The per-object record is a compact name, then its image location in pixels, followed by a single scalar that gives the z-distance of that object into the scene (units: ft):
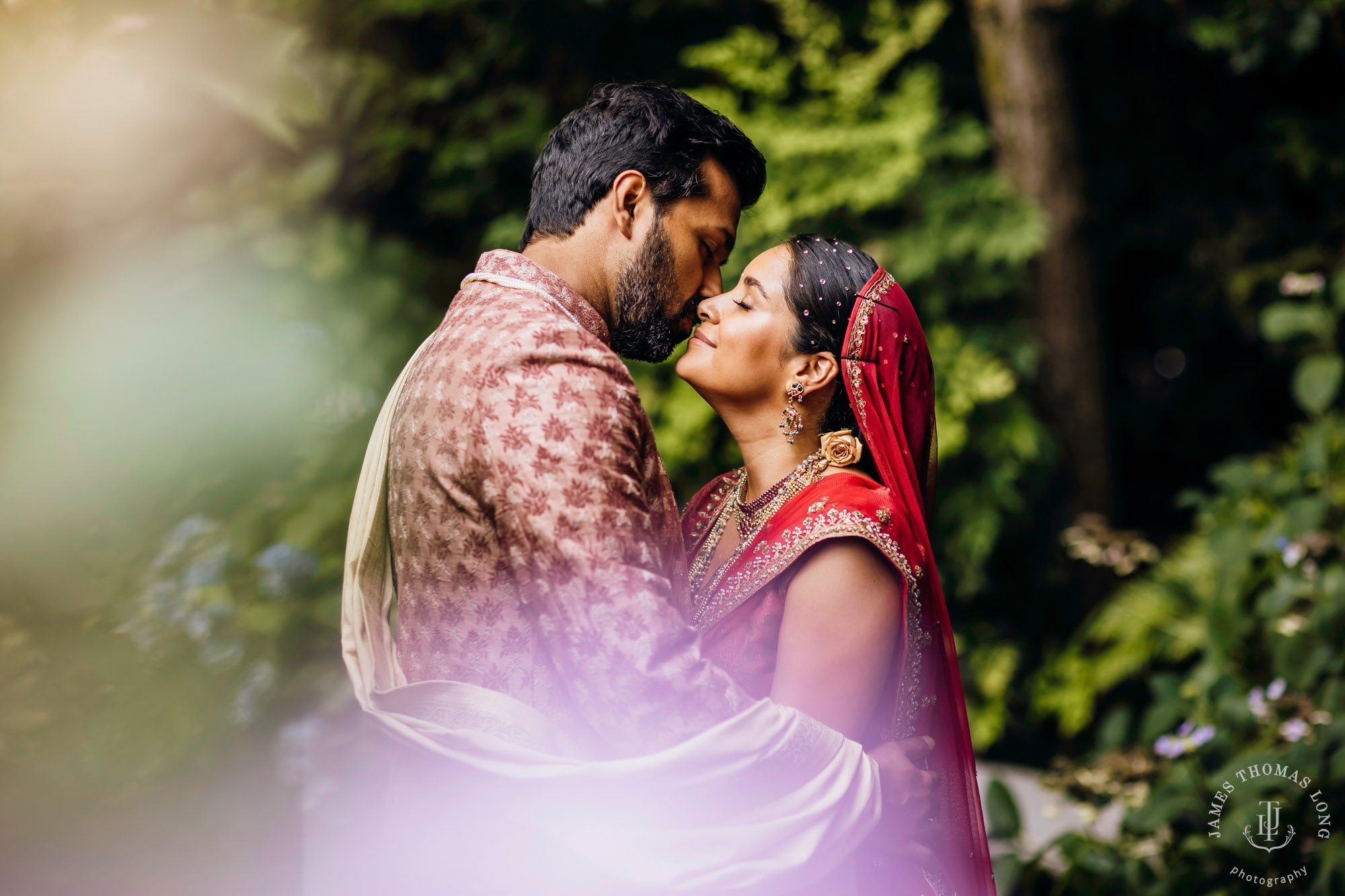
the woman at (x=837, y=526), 5.68
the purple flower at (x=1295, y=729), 9.46
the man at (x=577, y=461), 4.58
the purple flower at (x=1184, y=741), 9.84
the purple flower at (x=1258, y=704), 10.03
